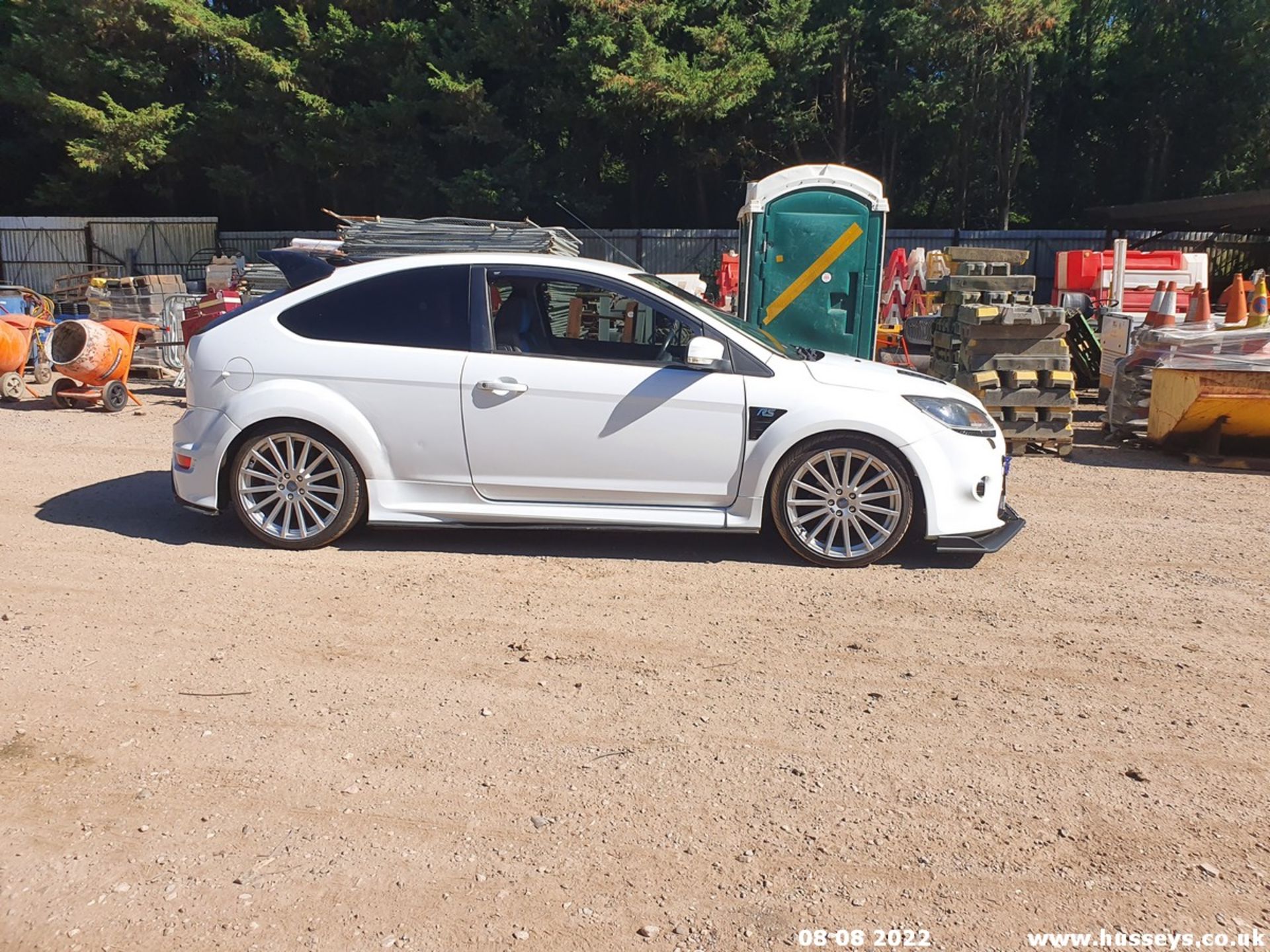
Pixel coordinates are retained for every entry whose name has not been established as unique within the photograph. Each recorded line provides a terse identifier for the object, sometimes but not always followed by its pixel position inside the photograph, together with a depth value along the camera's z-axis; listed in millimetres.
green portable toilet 10750
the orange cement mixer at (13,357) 12492
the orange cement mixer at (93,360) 11695
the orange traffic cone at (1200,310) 10688
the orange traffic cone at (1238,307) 11984
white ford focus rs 6016
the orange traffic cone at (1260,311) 11117
